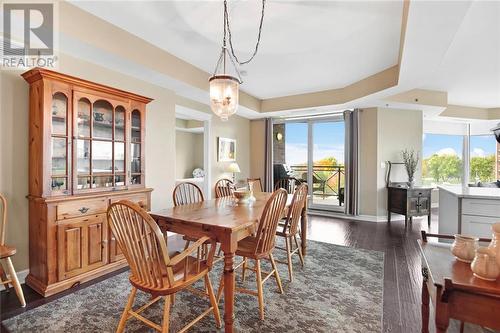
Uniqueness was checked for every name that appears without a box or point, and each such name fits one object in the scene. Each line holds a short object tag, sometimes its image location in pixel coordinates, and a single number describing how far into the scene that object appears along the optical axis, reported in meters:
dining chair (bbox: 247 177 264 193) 5.73
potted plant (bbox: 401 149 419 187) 5.13
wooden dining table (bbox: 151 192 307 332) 1.76
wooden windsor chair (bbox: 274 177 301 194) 4.58
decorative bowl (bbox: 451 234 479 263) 1.25
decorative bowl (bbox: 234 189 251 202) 2.77
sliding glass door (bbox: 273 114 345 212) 6.12
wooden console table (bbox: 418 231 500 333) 1.01
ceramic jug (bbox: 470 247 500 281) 1.05
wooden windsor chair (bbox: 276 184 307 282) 2.60
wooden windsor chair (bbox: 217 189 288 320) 2.00
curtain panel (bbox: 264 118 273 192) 6.52
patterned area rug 1.87
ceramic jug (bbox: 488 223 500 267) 1.10
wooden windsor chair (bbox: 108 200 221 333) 1.46
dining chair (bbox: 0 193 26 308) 2.05
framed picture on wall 5.54
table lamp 5.52
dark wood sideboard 4.82
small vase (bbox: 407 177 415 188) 5.07
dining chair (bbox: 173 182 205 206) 2.84
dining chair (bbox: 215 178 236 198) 3.54
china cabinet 2.31
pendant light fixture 2.51
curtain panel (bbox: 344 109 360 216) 5.57
